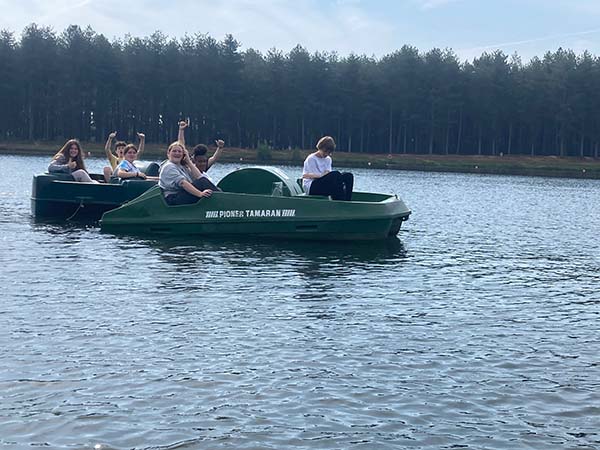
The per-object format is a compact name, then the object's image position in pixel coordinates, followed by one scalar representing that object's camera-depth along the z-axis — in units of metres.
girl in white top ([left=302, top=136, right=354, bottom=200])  19.52
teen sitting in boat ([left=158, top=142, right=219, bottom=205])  19.39
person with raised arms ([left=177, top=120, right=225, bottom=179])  20.78
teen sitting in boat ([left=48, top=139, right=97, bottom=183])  23.45
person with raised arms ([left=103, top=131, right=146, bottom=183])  24.02
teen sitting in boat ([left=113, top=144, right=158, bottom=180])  23.12
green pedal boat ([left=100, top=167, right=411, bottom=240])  19.22
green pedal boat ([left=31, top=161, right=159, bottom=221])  22.81
